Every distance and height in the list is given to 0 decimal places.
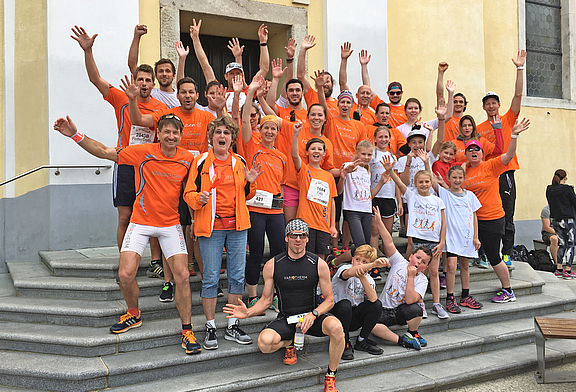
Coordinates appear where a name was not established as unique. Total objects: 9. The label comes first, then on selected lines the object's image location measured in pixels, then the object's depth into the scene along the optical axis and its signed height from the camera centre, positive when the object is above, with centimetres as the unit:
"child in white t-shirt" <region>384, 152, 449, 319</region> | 584 -28
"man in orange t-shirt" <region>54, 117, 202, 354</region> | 453 -10
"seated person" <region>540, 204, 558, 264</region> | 971 -75
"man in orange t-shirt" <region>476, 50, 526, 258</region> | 680 +95
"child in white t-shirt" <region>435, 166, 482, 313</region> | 608 -41
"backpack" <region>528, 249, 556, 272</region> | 932 -123
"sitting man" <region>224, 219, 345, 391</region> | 445 -85
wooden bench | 469 -132
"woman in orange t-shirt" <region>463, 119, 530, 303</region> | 641 -11
